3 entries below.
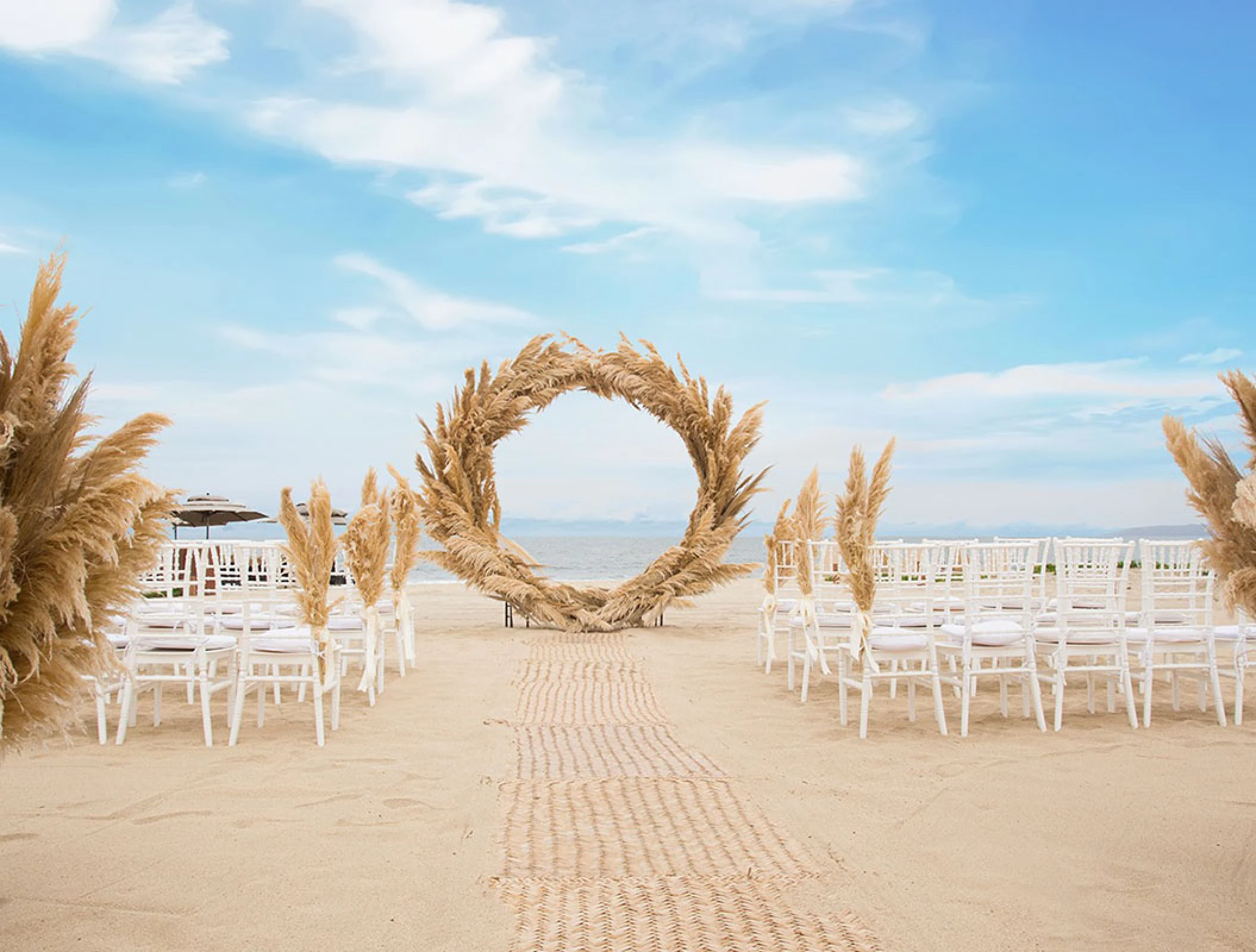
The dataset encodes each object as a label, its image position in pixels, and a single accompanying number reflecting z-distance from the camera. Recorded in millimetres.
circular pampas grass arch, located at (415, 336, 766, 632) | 11844
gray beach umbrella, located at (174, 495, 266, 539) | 15352
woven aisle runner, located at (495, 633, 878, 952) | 2908
